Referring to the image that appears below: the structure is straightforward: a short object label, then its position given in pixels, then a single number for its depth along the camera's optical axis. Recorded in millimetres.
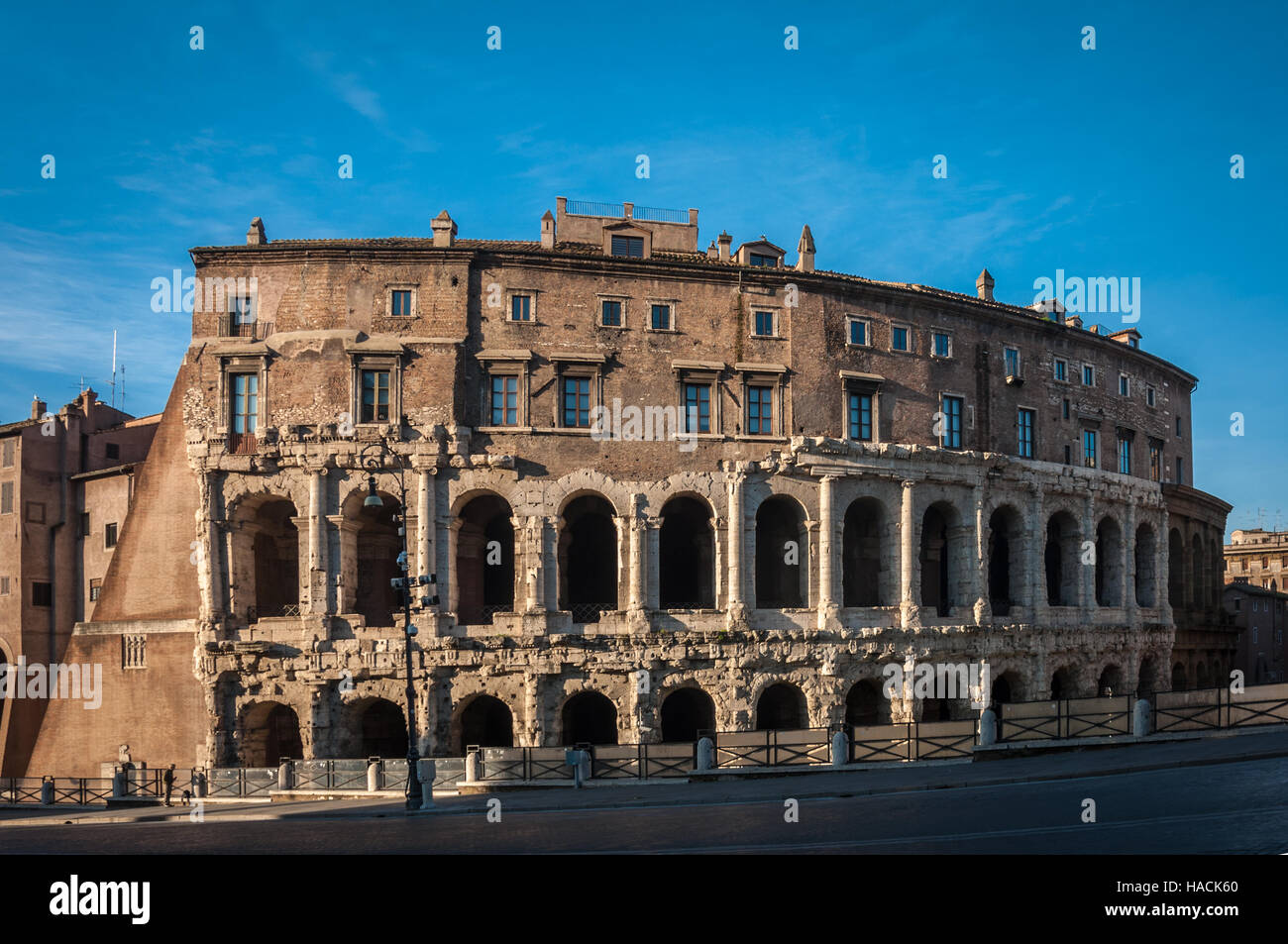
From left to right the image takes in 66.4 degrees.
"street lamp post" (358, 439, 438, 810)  22312
